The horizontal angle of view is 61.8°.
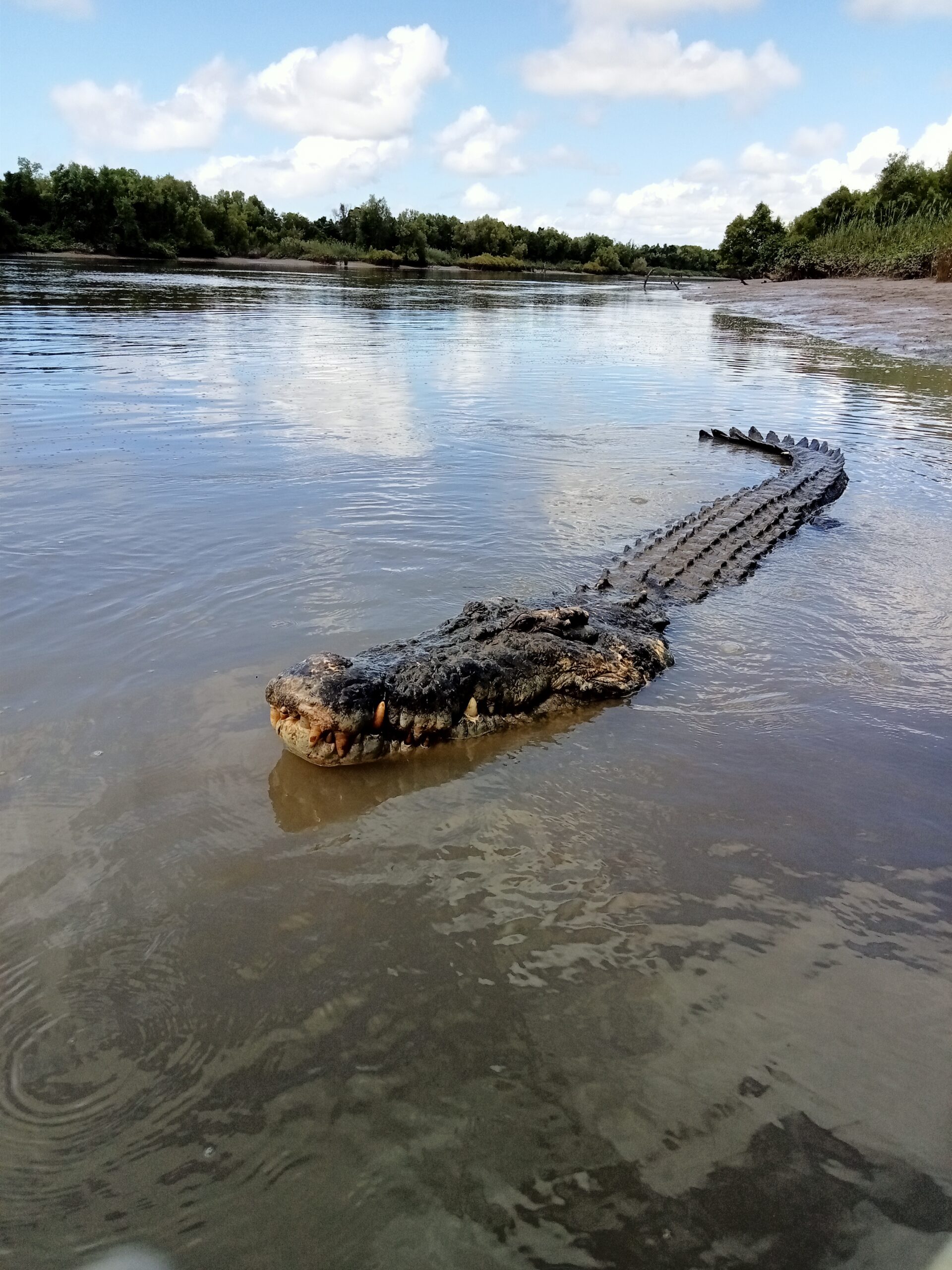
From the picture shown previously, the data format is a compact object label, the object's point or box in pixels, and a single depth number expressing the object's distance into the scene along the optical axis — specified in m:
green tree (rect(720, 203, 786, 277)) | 83.12
